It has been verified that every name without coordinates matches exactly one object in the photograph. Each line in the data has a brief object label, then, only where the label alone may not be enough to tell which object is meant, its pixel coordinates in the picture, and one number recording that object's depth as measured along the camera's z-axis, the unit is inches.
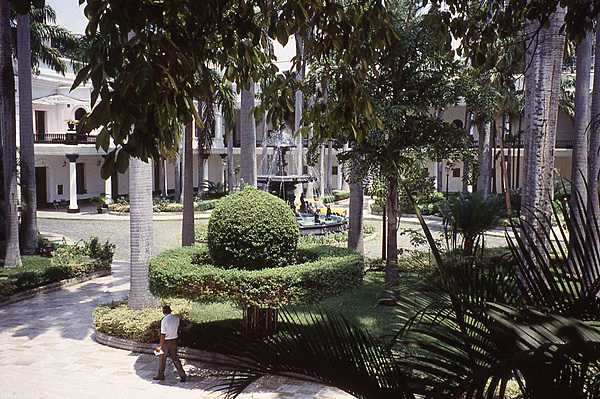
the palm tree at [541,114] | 361.4
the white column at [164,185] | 1380.9
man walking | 341.1
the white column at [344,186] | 1689.2
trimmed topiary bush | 358.3
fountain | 868.6
